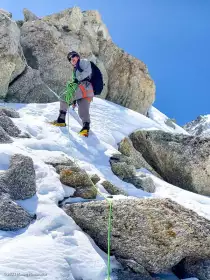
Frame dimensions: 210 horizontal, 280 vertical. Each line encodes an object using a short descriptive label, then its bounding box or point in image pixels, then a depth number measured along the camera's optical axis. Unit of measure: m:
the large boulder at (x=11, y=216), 5.55
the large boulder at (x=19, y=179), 6.34
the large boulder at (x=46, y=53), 18.25
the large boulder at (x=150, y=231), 5.95
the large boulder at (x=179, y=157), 12.00
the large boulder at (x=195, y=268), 6.02
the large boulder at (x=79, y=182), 7.19
